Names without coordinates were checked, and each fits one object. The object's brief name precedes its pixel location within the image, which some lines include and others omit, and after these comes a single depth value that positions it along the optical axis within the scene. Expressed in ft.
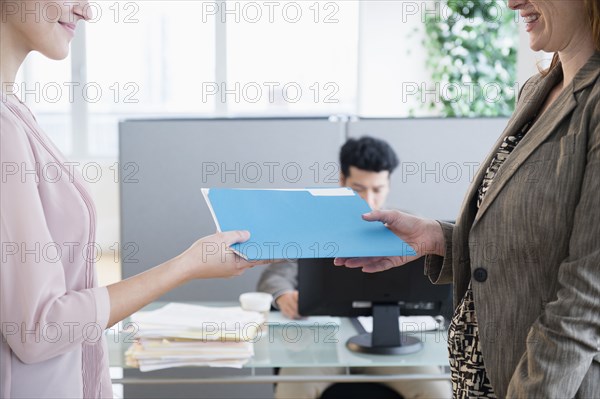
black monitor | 7.57
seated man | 8.34
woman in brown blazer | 3.76
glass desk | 7.13
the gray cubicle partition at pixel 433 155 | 9.55
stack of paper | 7.05
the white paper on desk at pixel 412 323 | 8.01
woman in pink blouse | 3.77
